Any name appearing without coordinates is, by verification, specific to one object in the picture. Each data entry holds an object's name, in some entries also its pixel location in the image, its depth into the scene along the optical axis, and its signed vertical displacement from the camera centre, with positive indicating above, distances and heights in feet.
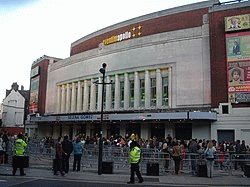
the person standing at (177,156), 48.78 -4.44
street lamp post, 46.65 -5.27
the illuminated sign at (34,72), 172.04 +34.48
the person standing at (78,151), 49.26 -3.89
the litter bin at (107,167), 48.32 -6.52
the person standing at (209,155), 47.97 -4.24
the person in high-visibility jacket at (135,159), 38.55 -4.00
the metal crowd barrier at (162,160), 50.03 -5.54
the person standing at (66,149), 46.44 -3.42
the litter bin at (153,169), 47.21 -6.46
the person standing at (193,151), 49.70 -3.85
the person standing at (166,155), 50.46 -4.52
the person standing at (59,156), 44.62 -4.43
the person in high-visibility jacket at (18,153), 41.78 -3.77
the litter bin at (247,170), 46.26 -6.26
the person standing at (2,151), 55.69 -4.76
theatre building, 87.20 +19.12
